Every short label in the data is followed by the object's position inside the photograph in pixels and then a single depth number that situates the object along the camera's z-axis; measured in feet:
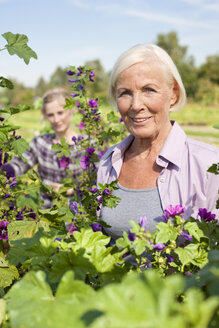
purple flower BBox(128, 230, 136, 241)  3.91
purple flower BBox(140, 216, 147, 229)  4.13
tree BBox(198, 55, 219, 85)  163.43
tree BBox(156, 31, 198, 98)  151.06
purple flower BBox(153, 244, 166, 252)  3.85
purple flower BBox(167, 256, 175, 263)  4.81
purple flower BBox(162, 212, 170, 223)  4.75
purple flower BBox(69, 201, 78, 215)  5.31
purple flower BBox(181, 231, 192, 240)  4.19
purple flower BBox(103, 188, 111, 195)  5.30
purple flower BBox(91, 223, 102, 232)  5.26
